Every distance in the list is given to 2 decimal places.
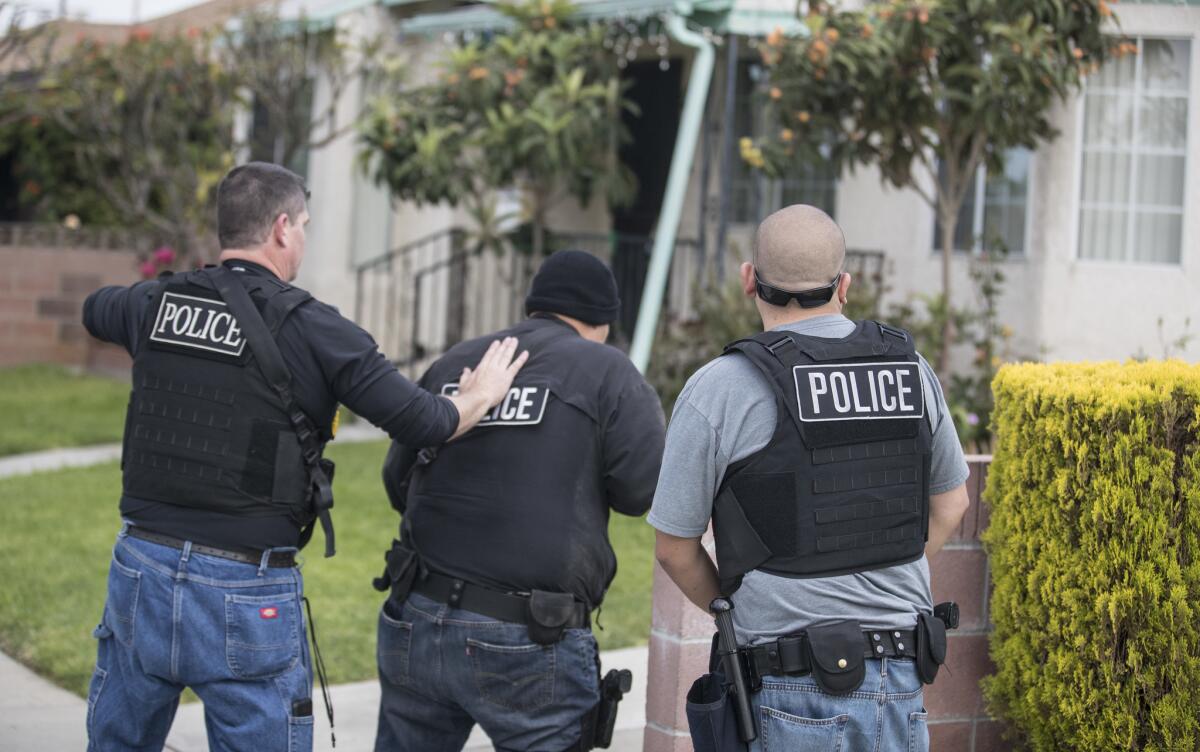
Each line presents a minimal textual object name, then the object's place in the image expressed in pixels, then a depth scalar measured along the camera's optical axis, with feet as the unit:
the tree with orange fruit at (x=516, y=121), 33.22
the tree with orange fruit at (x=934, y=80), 29.22
